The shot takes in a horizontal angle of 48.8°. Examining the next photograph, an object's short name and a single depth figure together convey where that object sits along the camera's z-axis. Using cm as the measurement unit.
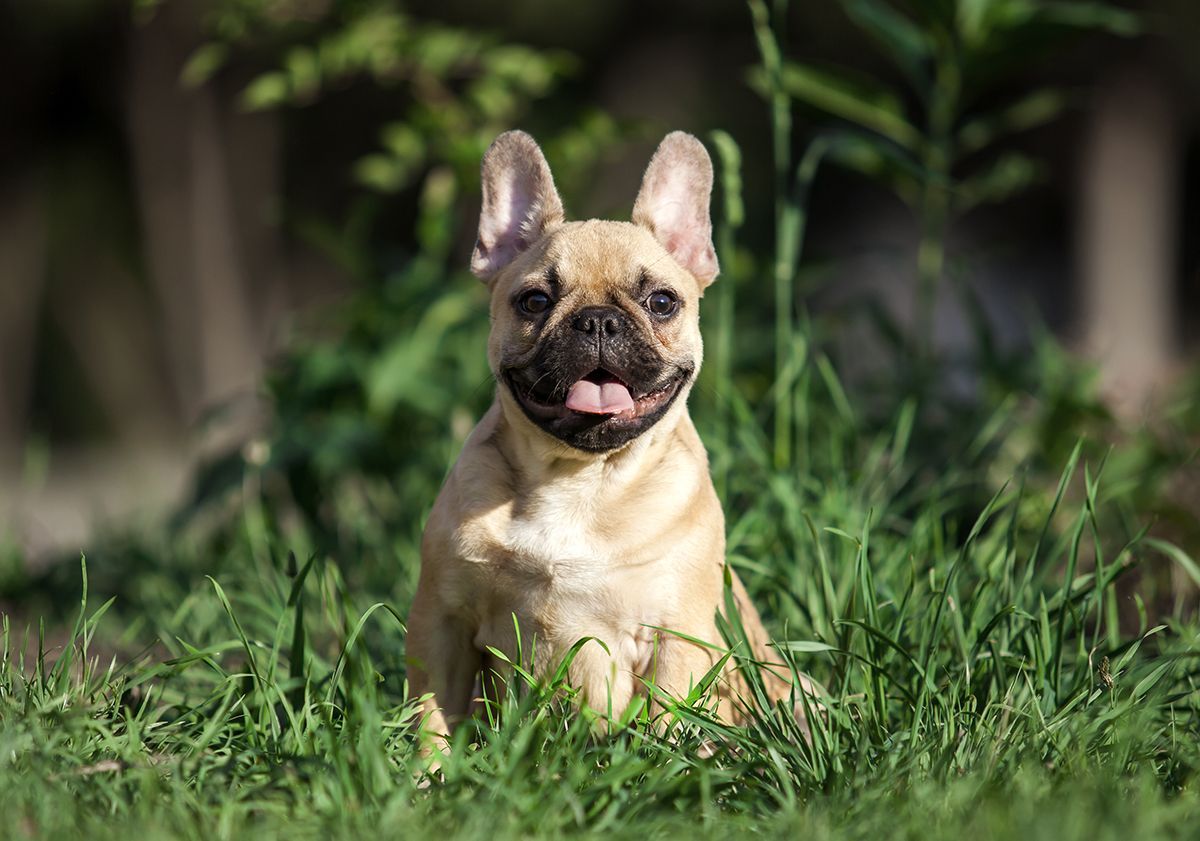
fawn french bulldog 326
